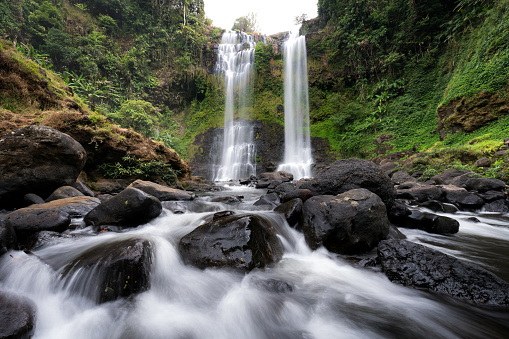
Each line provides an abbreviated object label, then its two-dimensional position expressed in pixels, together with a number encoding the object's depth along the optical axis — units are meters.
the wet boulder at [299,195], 4.69
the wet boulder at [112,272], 2.06
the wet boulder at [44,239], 2.79
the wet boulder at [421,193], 6.34
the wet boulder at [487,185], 6.24
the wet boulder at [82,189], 5.75
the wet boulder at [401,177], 9.32
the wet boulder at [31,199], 4.29
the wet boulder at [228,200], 6.85
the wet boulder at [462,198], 5.77
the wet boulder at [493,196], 5.83
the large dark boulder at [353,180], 4.49
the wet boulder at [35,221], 2.96
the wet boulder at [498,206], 5.52
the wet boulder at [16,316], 1.40
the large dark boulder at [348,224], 3.18
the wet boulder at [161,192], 6.06
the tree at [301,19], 27.27
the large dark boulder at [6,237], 2.34
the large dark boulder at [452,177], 7.33
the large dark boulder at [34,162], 4.32
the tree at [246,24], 40.59
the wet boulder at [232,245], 2.64
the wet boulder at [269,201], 5.61
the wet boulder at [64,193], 4.68
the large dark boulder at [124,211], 3.77
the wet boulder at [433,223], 4.13
